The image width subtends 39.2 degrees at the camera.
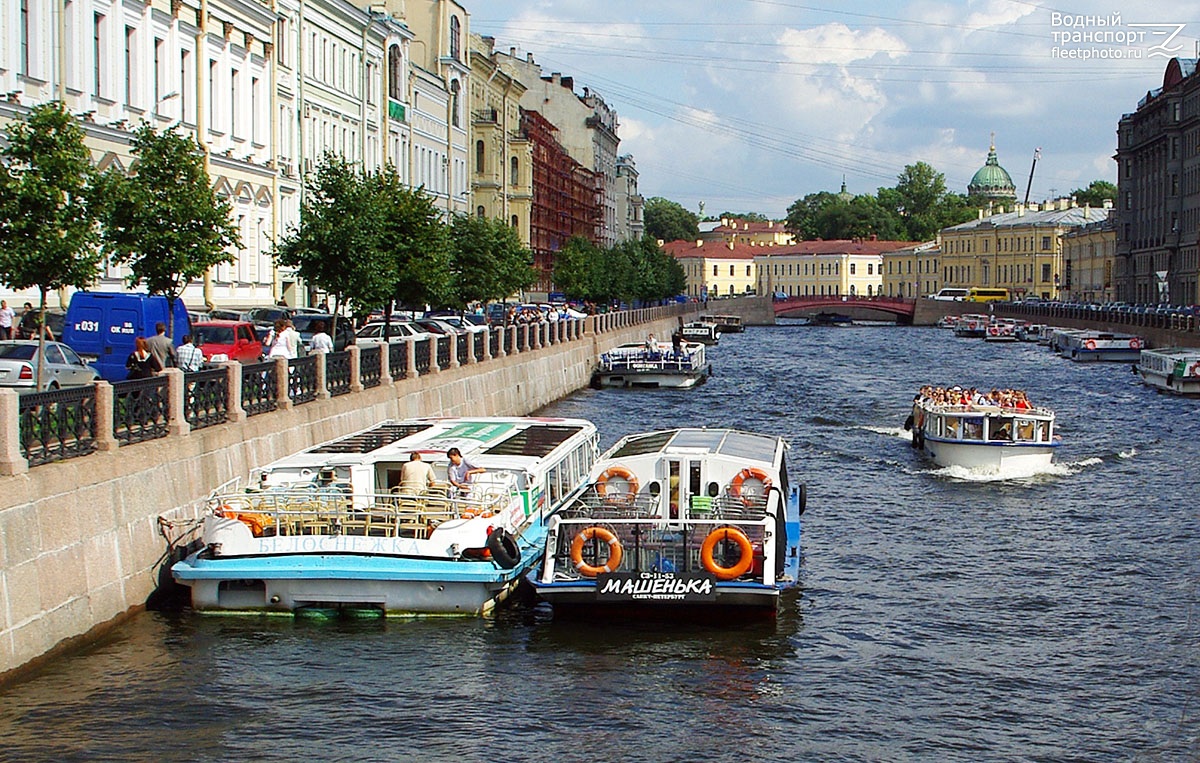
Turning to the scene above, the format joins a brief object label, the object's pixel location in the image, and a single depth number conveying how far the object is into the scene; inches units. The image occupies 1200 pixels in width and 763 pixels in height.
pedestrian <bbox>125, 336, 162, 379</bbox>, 929.5
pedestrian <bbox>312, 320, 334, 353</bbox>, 1131.3
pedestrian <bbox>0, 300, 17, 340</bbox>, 1237.7
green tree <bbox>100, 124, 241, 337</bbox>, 1163.3
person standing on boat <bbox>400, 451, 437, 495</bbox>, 802.8
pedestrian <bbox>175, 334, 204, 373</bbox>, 1014.4
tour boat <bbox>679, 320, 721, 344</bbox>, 3924.7
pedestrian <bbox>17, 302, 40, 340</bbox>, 1249.4
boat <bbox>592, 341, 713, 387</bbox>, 2407.7
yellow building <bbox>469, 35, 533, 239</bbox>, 3636.8
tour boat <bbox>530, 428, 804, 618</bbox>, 743.1
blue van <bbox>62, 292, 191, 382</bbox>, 1240.2
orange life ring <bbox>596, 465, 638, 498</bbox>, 839.1
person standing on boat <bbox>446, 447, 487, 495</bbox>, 820.6
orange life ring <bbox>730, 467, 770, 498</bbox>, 832.9
